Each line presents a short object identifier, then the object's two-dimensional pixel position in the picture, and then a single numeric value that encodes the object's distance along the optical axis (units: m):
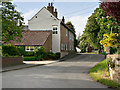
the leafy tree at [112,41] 13.91
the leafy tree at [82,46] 76.27
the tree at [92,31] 44.65
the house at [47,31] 36.88
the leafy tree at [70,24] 64.94
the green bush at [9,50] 23.60
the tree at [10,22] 19.62
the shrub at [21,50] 34.48
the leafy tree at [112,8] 10.63
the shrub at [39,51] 32.88
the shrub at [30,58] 32.16
